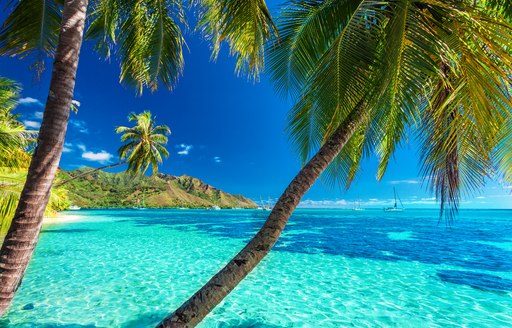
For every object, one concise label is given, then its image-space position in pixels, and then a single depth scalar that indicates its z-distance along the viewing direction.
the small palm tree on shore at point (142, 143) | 20.59
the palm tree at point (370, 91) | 1.94
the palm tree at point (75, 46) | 1.91
